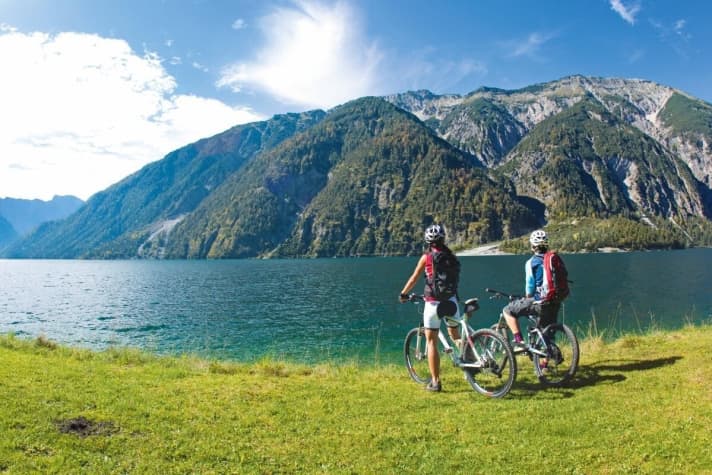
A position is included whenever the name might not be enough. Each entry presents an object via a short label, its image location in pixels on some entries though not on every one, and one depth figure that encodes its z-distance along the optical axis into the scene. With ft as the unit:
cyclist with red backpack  35.88
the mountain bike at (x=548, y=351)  35.14
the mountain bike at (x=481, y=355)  31.96
